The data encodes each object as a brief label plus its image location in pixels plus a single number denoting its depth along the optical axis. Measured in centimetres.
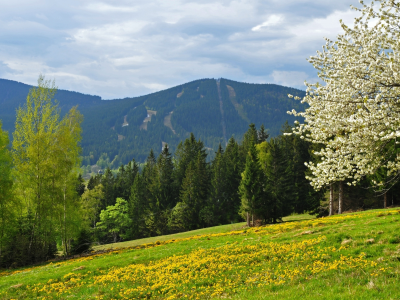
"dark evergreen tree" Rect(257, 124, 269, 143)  9418
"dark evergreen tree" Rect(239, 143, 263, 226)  5471
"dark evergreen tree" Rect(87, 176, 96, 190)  10988
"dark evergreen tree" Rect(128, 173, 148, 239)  8606
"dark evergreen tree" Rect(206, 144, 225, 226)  7888
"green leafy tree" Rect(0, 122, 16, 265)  3244
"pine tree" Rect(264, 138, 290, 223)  5747
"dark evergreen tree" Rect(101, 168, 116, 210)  10142
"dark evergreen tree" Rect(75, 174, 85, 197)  10628
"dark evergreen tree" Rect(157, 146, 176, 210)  9012
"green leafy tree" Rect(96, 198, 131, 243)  8012
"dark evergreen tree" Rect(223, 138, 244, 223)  7975
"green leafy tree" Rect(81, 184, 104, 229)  5055
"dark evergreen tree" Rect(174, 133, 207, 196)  9375
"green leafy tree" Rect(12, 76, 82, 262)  3572
